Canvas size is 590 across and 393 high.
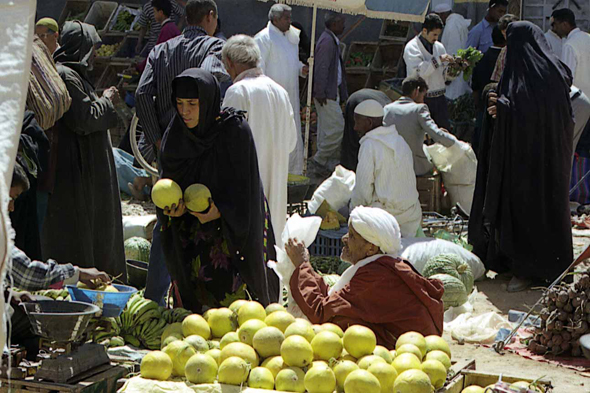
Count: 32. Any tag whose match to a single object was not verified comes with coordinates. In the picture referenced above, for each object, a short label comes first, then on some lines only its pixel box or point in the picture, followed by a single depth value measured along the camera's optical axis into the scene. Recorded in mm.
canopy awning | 8852
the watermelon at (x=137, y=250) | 7375
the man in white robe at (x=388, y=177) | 7824
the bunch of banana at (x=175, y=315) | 4118
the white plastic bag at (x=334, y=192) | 8280
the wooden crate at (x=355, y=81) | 13875
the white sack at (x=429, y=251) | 7414
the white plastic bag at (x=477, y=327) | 6289
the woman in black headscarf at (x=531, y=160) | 7414
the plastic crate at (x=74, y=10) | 14266
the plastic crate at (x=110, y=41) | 13453
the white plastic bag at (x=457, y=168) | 9562
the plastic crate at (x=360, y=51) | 13641
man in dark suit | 12125
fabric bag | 5328
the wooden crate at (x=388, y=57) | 13570
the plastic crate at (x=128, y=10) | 13414
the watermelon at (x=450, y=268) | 7160
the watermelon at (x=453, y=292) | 6797
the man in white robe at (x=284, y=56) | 10797
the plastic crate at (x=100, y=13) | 13984
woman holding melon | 4637
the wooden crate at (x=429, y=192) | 9578
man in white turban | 4238
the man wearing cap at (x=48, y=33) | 6191
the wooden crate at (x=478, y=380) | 3686
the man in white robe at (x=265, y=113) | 5949
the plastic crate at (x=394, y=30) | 13664
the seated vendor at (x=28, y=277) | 3746
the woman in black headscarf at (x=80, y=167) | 5816
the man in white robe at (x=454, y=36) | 12727
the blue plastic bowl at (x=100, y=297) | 3713
